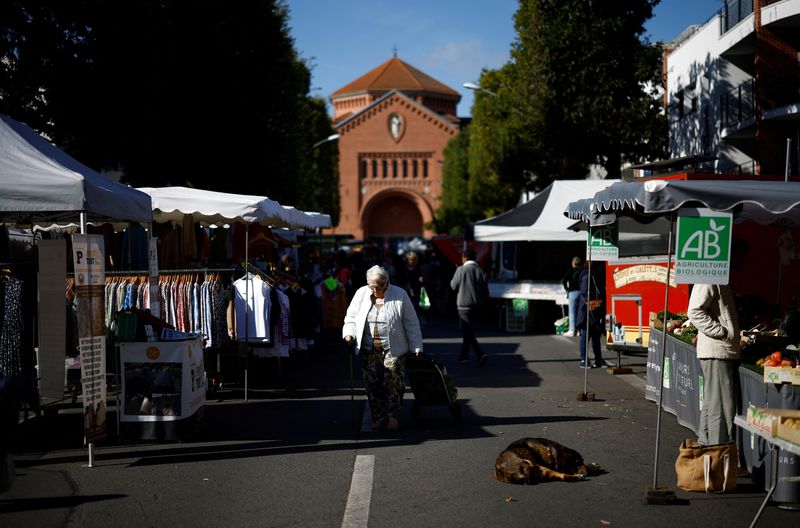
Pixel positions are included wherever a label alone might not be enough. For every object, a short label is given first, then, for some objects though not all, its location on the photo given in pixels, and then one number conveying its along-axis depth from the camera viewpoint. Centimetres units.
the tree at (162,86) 1755
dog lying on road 713
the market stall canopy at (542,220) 2072
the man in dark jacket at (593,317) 1410
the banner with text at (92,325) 789
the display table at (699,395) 644
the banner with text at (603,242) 1186
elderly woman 905
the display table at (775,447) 527
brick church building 8650
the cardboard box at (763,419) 553
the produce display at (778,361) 690
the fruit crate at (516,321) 2189
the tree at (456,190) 6794
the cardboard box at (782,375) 639
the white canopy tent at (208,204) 1177
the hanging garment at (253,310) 1205
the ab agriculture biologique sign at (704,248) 664
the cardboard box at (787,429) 534
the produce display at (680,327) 914
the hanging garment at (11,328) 862
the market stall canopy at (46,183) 787
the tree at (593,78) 2652
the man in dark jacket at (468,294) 1497
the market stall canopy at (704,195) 762
